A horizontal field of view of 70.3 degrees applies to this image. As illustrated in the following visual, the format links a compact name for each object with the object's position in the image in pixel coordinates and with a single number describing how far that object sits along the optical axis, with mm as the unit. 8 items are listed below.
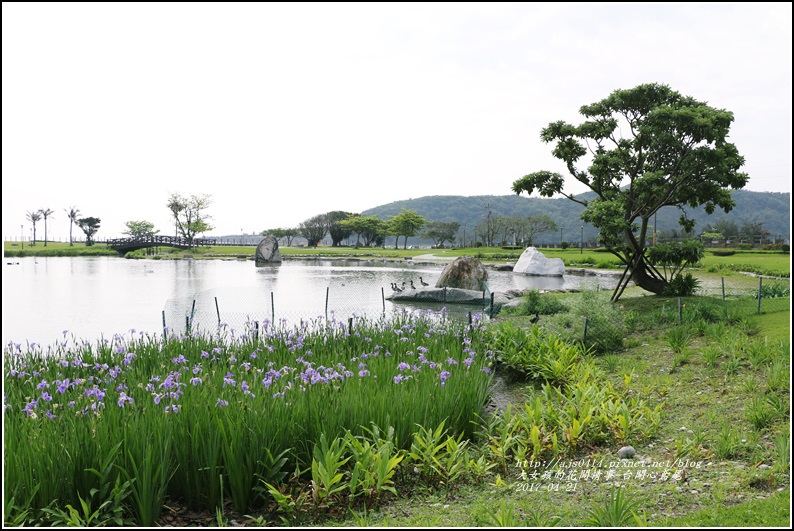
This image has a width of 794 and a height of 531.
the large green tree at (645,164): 15109
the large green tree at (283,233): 96000
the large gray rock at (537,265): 33125
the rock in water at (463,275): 22203
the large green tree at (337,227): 90312
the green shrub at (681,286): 15891
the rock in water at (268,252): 44094
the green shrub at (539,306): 14984
